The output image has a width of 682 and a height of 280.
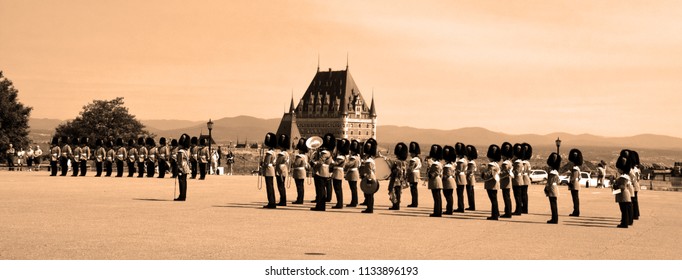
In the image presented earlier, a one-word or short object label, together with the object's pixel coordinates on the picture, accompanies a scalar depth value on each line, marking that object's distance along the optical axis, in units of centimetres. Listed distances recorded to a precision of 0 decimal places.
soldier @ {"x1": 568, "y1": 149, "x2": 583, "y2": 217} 2212
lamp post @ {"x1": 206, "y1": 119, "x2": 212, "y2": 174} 4866
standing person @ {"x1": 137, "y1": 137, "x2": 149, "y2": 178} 4169
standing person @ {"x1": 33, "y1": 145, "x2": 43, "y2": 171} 5478
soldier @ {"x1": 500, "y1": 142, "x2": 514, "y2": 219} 2203
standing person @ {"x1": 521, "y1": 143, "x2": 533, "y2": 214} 2357
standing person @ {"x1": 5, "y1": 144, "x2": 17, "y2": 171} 5276
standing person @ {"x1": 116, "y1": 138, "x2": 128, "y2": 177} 4178
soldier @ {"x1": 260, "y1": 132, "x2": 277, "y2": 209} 2316
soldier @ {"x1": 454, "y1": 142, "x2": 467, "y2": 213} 2327
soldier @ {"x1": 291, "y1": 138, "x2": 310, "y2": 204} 2353
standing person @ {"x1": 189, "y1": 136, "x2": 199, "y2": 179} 4064
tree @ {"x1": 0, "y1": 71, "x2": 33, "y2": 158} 6850
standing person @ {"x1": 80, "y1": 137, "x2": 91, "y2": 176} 4141
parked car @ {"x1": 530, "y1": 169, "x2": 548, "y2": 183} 6275
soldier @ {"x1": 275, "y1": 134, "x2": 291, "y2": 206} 2312
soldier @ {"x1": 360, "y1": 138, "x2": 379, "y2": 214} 2245
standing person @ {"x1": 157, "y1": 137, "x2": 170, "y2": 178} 3984
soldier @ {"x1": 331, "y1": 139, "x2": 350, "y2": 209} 2339
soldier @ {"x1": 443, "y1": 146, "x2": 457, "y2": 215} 2219
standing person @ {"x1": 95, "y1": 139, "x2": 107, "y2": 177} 4203
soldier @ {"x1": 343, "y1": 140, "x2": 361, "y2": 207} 2366
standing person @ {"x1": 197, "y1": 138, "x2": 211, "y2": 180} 4062
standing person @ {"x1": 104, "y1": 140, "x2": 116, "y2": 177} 4255
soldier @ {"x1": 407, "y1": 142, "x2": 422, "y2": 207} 2403
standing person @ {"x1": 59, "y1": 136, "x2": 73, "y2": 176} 4092
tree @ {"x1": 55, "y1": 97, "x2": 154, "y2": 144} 9119
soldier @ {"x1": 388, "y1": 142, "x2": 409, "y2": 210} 2406
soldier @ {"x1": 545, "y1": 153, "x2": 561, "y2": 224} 2050
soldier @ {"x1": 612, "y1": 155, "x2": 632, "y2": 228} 1967
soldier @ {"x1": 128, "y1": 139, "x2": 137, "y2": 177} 4222
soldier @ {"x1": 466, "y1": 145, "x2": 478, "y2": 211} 2394
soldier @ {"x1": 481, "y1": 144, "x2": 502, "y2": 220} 2144
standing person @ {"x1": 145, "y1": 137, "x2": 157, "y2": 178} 4134
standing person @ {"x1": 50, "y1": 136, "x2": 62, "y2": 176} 4162
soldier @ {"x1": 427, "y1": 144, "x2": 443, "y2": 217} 2181
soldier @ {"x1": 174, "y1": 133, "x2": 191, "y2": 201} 2502
